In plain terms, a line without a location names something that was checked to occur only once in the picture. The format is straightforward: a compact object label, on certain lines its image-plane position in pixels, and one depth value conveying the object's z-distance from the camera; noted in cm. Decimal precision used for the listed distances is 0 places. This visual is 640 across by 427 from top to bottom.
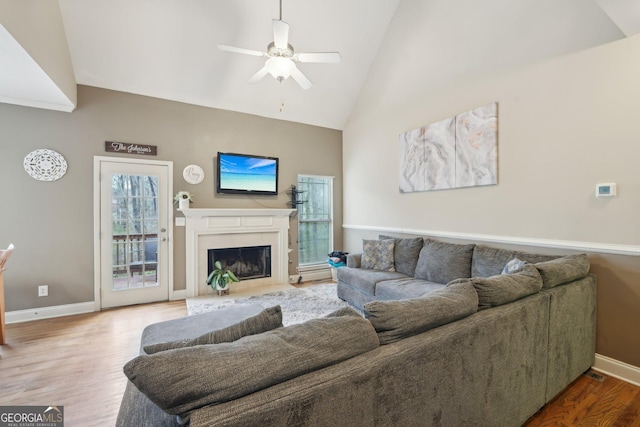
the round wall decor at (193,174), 417
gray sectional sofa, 79
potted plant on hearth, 415
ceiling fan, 258
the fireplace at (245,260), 445
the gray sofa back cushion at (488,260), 278
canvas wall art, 307
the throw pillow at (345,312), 121
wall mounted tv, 436
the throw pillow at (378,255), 383
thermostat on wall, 223
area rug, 350
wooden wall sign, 373
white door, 374
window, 524
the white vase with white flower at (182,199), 403
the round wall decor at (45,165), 335
